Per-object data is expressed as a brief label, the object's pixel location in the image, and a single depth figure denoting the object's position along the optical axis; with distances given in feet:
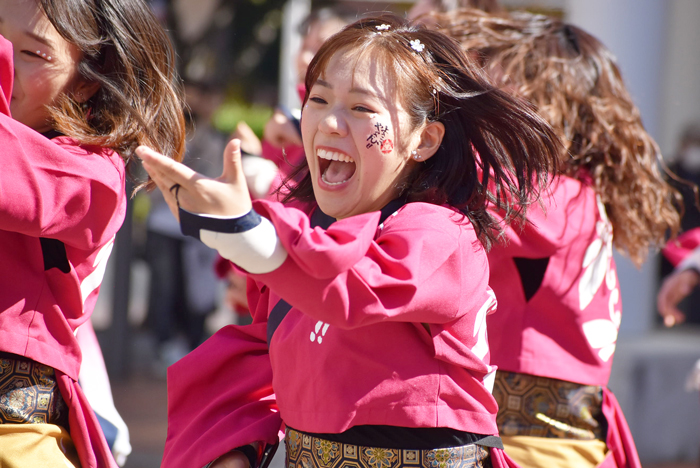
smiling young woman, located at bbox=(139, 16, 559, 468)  15.83
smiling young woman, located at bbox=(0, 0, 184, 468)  16.47
